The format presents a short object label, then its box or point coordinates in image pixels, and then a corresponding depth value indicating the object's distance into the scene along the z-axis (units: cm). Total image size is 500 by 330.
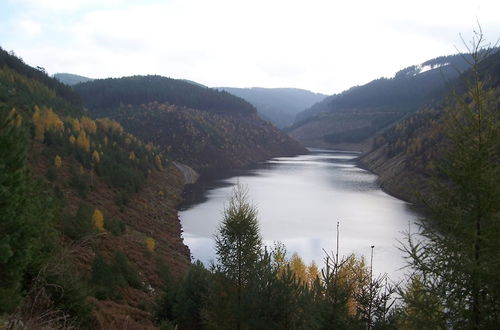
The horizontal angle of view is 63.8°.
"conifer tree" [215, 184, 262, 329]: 1905
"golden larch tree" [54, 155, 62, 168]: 5972
